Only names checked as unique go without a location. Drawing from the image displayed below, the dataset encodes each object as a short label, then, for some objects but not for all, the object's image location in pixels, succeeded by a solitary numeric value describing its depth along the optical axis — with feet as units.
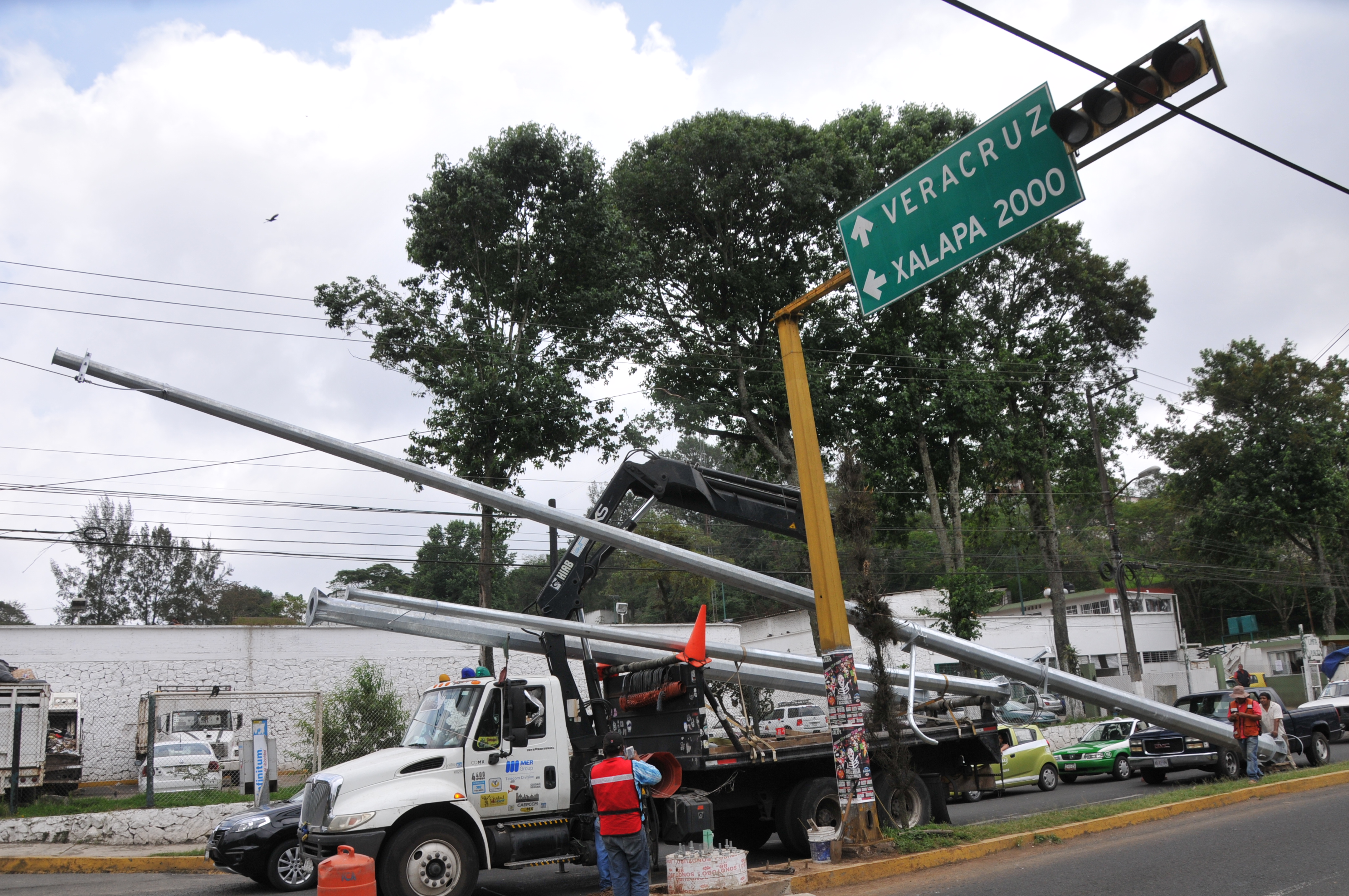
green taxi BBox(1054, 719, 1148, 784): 65.82
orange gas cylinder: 23.35
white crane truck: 29.84
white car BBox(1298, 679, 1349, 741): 80.38
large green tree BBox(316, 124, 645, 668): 74.79
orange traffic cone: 35.42
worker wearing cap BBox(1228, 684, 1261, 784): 49.88
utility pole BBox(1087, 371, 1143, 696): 94.12
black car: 36.01
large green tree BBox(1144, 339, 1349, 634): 137.69
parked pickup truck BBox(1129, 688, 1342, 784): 55.88
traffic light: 19.19
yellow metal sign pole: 33.35
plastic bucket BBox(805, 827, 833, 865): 32.14
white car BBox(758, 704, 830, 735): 73.56
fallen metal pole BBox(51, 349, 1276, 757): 29.35
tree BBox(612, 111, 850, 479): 88.58
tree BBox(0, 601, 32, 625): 197.26
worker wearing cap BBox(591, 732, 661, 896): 26.61
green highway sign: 22.26
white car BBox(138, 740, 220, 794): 62.90
